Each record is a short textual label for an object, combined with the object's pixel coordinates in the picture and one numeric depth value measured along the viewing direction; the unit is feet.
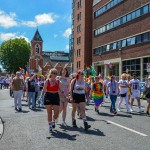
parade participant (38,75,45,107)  31.56
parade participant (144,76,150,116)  24.38
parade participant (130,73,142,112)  26.89
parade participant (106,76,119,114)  25.38
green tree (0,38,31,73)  189.56
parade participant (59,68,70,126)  18.96
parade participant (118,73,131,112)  26.60
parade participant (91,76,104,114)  25.38
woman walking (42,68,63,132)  16.83
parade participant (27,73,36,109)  28.79
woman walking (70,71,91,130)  18.15
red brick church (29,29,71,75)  218.37
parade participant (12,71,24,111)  26.92
